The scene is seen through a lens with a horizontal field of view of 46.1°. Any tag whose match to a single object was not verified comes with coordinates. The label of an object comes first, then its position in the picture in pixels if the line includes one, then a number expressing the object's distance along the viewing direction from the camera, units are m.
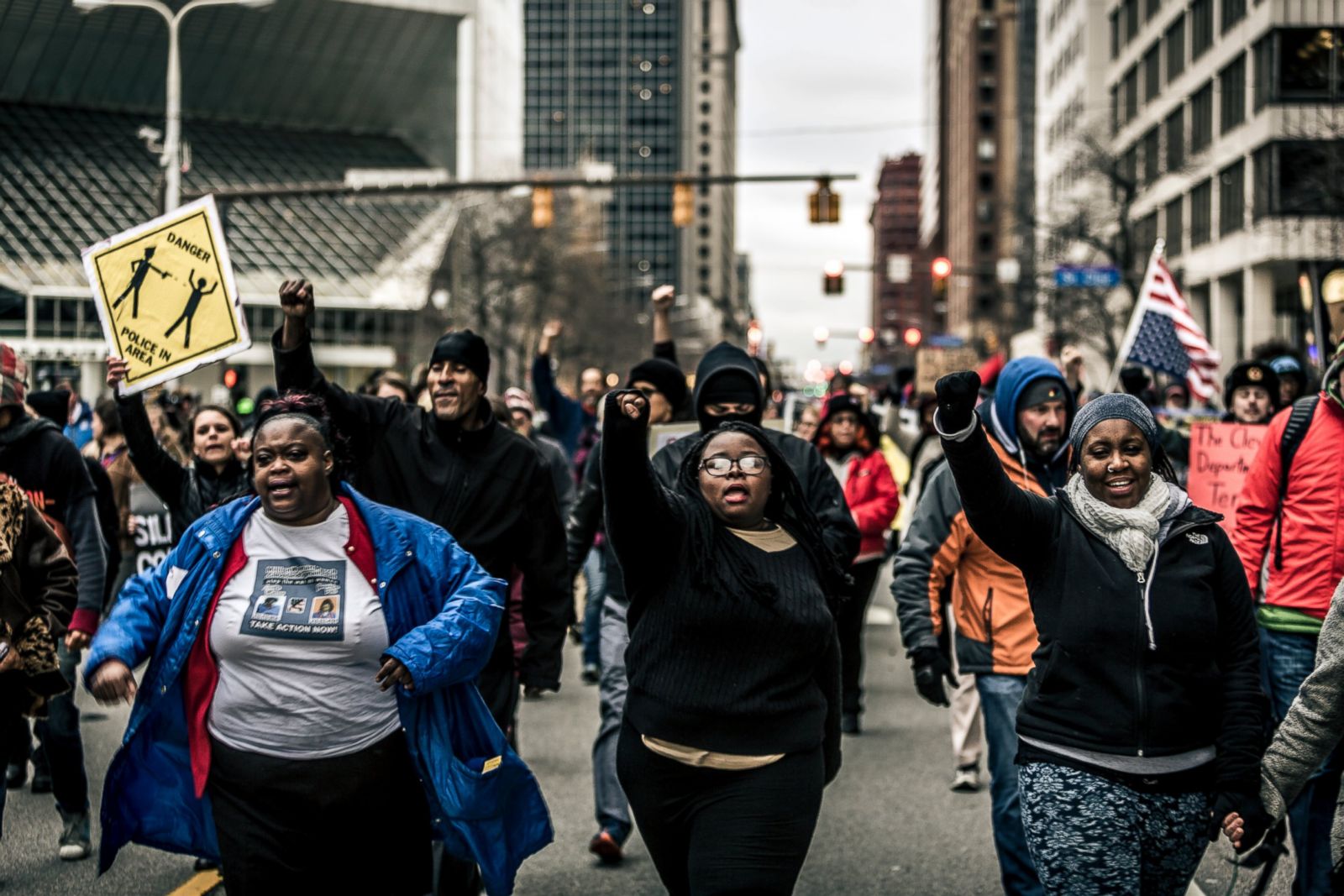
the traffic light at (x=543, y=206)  22.44
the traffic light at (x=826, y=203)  22.44
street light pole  22.67
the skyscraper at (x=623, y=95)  192.62
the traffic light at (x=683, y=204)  22.83
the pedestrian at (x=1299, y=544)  5.05
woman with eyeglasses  4.05
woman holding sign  7.31
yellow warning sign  6.28
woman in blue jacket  4.18
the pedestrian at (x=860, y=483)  9.66
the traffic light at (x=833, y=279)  36.34
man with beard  5.50
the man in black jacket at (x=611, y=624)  6.61
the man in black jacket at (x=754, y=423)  5.75
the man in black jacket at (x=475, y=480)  5.66
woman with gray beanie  3.91
